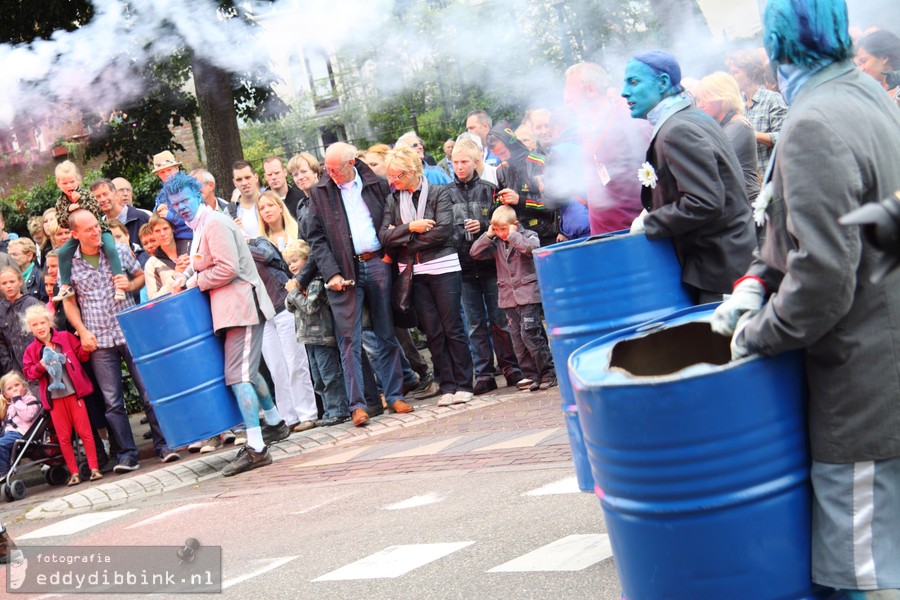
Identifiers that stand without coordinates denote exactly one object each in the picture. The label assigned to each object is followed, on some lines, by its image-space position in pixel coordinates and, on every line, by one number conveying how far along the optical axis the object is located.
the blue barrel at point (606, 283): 4.13
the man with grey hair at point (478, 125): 9.97
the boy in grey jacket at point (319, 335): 9.40
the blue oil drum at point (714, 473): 2.69
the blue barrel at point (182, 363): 8.15
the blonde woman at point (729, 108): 6.59
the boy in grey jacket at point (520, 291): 8.94
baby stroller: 9.63
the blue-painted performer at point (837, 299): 2.59
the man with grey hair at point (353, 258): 9.18
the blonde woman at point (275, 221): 9.88
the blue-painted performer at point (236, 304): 8.10
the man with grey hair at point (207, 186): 10.31
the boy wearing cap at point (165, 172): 9.40
